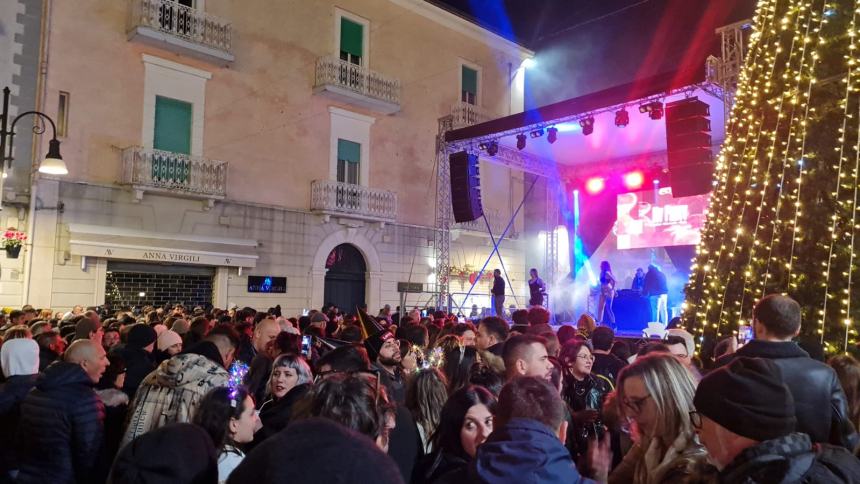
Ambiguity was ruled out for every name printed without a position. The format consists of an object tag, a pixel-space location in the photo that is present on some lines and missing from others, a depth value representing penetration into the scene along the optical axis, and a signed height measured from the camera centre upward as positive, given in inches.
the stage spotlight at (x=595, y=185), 849.5 +149.4
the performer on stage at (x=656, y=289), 634.8 +5.6
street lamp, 363.3 +73.8
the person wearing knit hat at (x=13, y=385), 159.5 -24.9
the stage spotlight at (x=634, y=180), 788.0 +145.7
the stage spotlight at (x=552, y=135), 583.2 +148.2
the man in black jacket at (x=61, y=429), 131.7 -29.8
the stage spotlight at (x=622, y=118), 531.5 +151.1
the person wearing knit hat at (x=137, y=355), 195.3 -21.3
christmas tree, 218.4 +42.9
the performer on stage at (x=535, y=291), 682.2 +2.6
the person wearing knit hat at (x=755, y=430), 71.7 -16.0
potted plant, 471.5 +34.7
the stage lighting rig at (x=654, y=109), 511.8 +153.3
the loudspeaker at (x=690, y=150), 451.2 +106.4
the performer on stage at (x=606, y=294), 687.1 +0.1
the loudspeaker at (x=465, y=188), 647.1 +109.0
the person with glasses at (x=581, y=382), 176.7 -25.6
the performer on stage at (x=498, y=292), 673.0 +1.0
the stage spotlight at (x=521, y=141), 622.5 +152.1
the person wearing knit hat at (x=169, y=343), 226.1 -19.4
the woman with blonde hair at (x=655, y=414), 92.6 -18.6
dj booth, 636.1 -17.5
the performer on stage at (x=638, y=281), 710.5 +15.3
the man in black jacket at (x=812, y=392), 113.4 -17.6
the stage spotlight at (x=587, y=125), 559.8 +151.6
